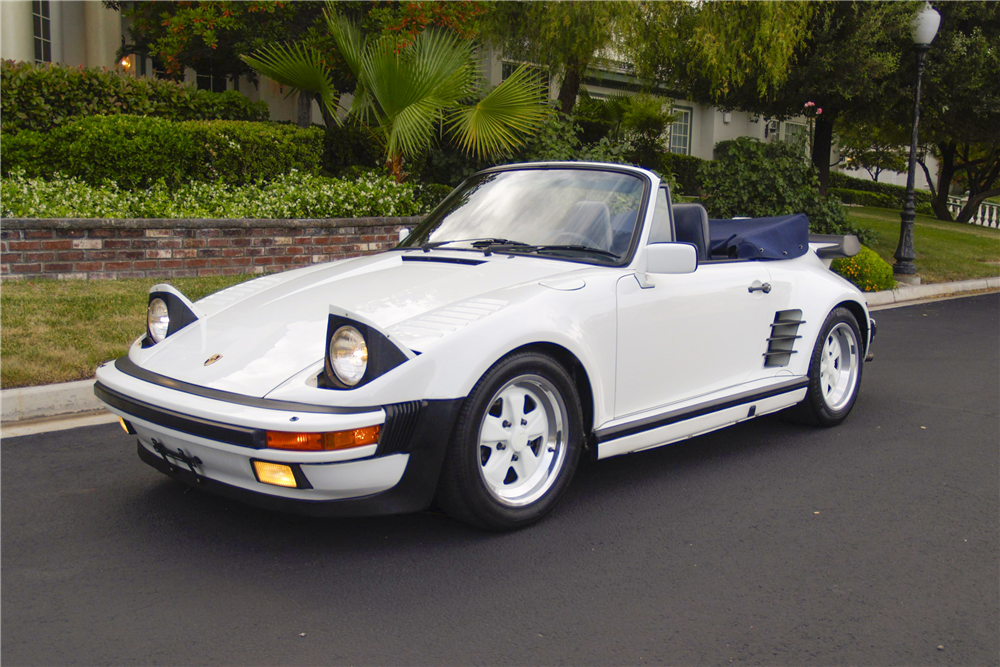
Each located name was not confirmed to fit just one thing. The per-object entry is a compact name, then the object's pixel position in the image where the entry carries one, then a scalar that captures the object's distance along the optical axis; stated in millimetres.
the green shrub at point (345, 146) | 12984
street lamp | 12742
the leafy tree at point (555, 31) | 11984
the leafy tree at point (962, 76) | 15023
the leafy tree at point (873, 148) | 26817
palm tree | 10195
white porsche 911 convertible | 3088
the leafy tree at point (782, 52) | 12562
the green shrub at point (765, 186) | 13484
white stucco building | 13867
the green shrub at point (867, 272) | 12000
